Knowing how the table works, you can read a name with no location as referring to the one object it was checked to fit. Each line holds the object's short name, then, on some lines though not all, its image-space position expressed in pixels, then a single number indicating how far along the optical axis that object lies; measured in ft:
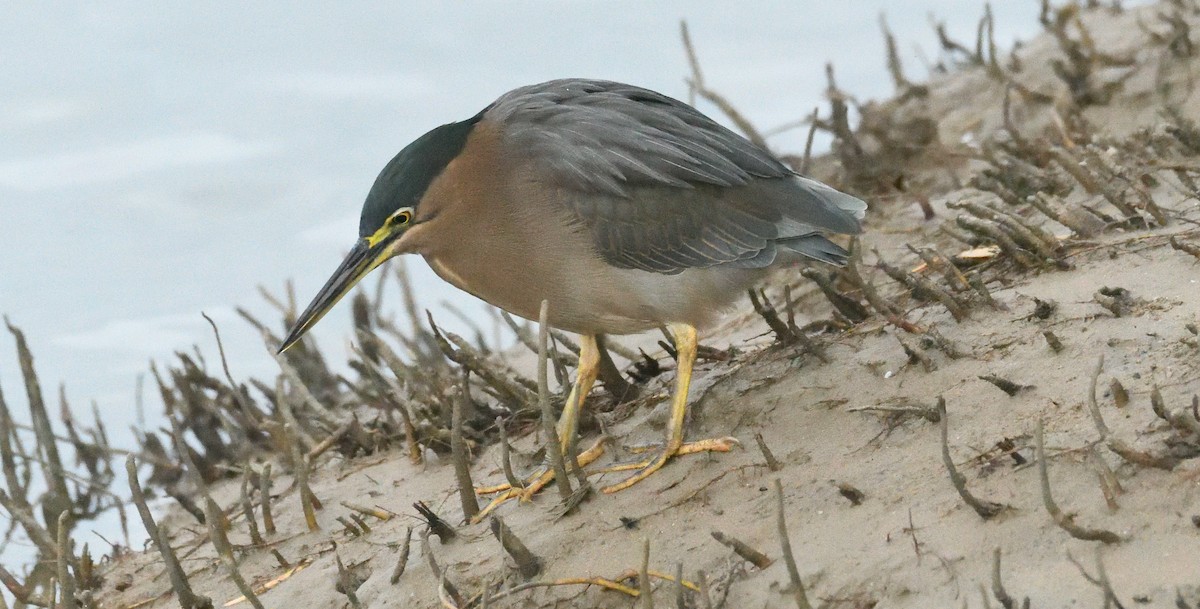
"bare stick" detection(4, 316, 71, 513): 34.58
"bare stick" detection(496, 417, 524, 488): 26.11
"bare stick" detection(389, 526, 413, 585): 25.49
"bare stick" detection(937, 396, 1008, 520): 20.47
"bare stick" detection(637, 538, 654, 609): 20.61
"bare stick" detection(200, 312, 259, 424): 37.17
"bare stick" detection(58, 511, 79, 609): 24.68
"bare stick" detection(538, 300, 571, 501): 24.06
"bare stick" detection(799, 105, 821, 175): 36.37
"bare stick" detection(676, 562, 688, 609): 19.47
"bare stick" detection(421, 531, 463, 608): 23.97
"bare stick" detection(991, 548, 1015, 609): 17.92
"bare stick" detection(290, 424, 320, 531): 29.58
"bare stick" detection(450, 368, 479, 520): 25.16
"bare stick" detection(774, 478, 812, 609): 19.19
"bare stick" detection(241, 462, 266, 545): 29.95
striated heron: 29.48
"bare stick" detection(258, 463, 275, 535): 29.96
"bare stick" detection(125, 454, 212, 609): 25.05
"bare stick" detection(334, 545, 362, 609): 24.03
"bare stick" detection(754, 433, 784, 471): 25.03
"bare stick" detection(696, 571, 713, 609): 20.26
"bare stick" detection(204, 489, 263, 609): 23.93
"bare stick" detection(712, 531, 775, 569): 21.39
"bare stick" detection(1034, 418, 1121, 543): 19.19
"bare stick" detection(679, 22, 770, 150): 43.55
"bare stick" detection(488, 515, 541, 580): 23.68
